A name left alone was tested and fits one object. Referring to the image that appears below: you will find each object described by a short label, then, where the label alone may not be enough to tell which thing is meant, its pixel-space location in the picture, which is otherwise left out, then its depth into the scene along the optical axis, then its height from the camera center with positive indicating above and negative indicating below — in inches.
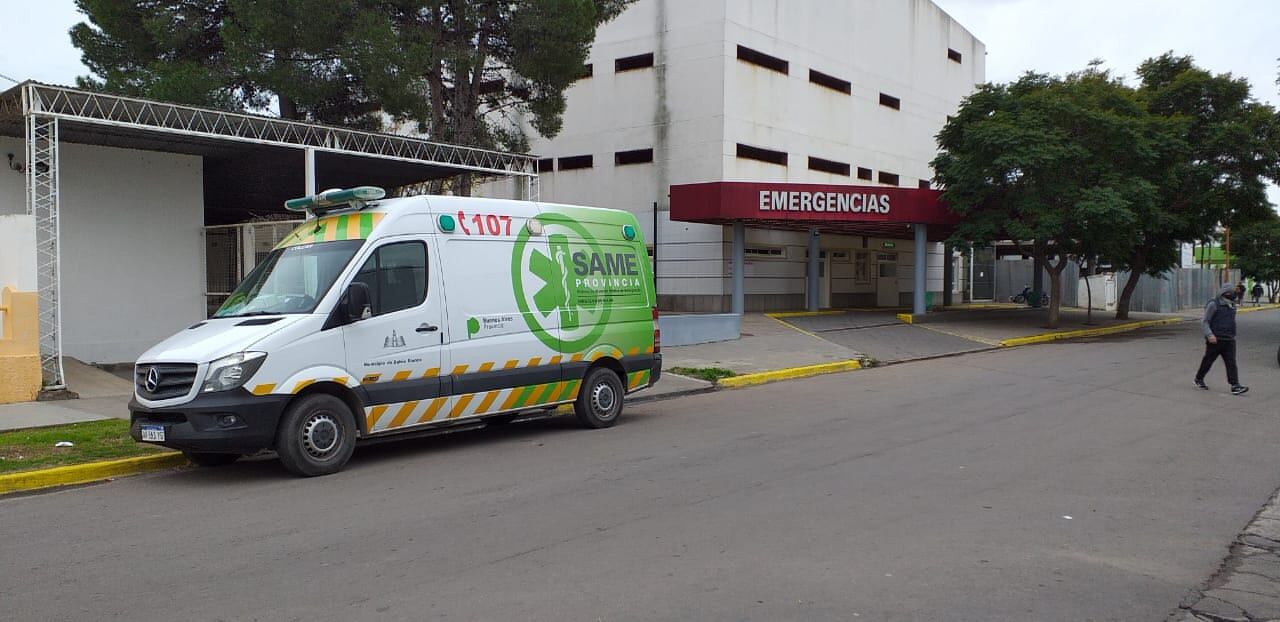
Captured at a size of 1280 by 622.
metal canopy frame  499.5 +98.8
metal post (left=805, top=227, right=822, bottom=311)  1189.1 +23.2
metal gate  698.2 +26.6
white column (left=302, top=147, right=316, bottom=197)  615.5 +82.6
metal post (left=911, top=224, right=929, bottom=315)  1149.1 +18.7
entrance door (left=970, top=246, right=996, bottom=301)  1915.6 +16.2
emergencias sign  1000.2 +96.4
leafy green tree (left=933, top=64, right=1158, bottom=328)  987.9 +131.2
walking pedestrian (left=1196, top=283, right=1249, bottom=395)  531.8 -25.6
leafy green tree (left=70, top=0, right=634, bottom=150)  729.0 +200.5
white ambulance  313.1 -19.3
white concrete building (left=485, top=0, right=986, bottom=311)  1129.4 +213.3
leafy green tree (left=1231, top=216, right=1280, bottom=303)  1982.0 +77.2
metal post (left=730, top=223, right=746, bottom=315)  1056.8 +21.8
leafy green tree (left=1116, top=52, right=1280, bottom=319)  1055.0 +153.1
